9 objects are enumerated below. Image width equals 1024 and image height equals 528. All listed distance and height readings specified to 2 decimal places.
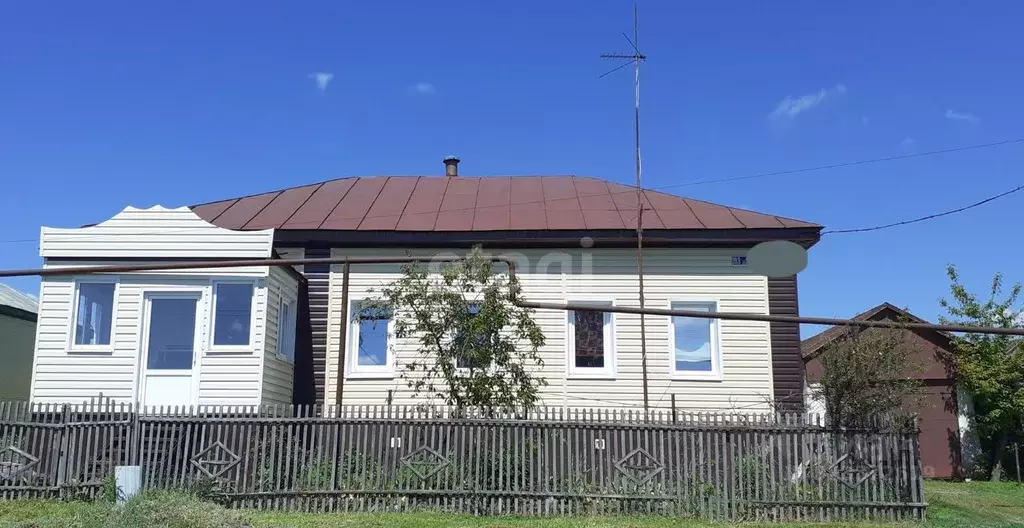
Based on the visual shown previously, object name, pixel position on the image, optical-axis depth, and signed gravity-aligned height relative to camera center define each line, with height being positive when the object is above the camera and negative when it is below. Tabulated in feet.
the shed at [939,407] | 69.21 +0.79
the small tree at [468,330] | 46.78 +4.34
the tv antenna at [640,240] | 57.36 +11.34
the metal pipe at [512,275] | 31.19 +6.11
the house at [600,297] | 57.62 +7.81
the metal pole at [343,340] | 46.75 +3.75
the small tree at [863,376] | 47.75 +2.23
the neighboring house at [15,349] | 68.23 +4.45
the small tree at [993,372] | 66.54 +3.48
